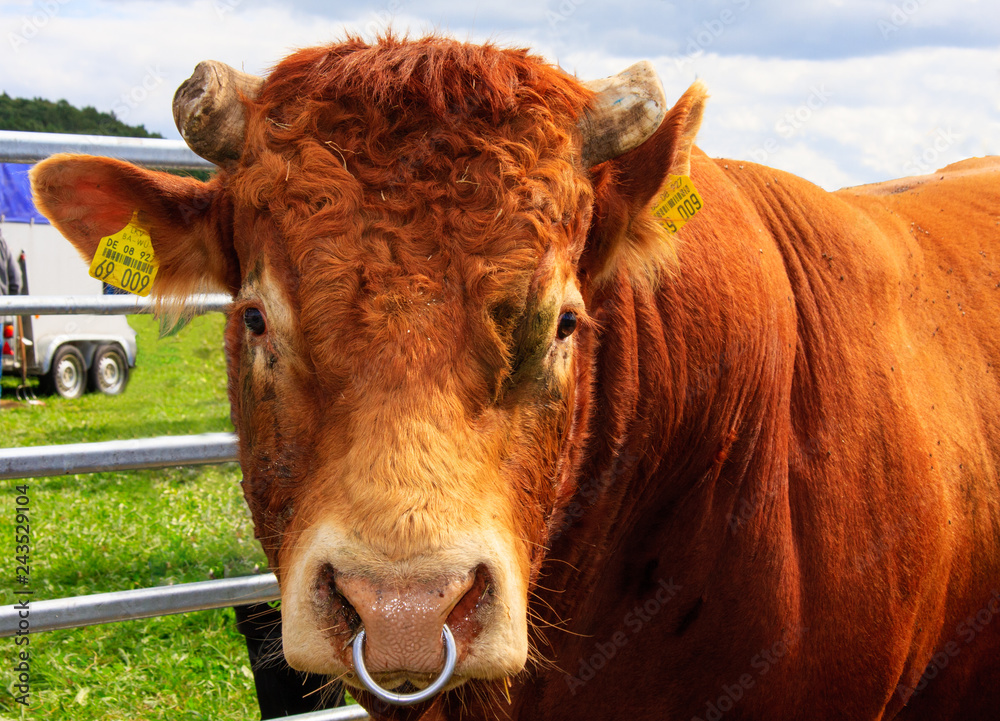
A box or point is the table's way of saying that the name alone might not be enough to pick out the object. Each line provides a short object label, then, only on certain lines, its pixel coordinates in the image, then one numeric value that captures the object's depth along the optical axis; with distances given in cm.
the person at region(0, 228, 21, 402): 732
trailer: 1502
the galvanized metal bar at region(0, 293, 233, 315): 323
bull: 176
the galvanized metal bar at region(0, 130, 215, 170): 324
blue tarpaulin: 1100
